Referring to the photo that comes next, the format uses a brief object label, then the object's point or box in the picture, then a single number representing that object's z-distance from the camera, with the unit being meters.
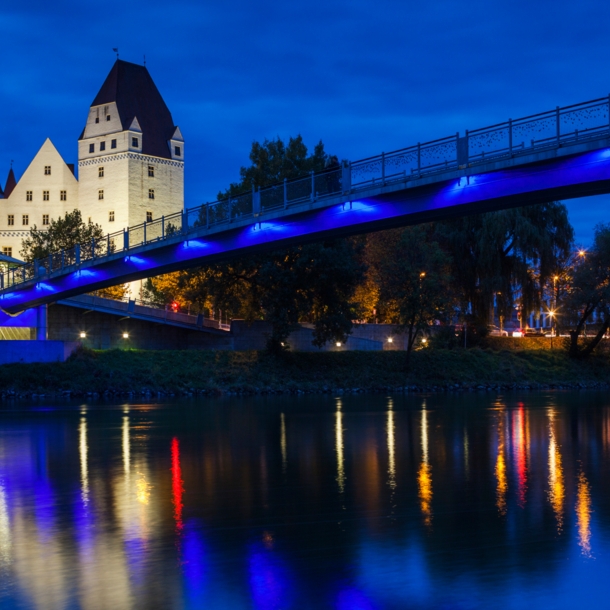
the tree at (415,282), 59.94
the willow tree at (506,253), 67.25
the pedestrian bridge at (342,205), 29.56
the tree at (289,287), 55.75
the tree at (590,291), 64.19
